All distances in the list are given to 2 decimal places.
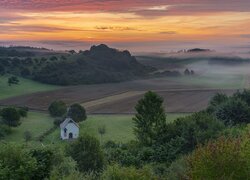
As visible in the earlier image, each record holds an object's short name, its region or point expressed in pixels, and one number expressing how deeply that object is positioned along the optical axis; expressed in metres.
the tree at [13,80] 130.88
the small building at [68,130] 76.24
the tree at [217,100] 85.79
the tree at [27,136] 72.54
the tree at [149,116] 69.81
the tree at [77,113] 85.36
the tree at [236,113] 75.75
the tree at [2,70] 143.99
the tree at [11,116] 82.50
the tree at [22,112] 88.56
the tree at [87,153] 53.94
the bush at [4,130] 75.44
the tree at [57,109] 90.51
